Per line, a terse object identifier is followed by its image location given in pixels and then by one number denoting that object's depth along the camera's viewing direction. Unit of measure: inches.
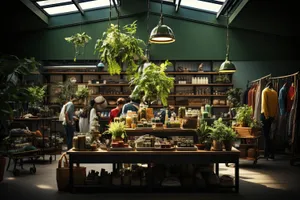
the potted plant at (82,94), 473.7
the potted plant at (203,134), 223.3
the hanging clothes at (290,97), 362.6
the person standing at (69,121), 361.1
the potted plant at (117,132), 225.0
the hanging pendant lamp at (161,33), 240.4
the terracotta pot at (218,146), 218.1
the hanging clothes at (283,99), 369.4
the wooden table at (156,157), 215.9
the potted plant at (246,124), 317.7
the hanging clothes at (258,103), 403.5
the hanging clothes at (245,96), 462.3
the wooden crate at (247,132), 317.5
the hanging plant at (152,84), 276.5
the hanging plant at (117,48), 272.7
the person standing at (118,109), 353.4
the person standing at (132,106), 295.4
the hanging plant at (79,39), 443.8
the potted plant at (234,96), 463.2
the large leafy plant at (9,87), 228.5
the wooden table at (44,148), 344.4
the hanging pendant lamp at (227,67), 372.7
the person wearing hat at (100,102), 475.8
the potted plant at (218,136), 218.2
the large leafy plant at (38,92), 406.3
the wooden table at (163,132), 254.1
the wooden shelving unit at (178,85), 492.4
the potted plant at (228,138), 219.3
